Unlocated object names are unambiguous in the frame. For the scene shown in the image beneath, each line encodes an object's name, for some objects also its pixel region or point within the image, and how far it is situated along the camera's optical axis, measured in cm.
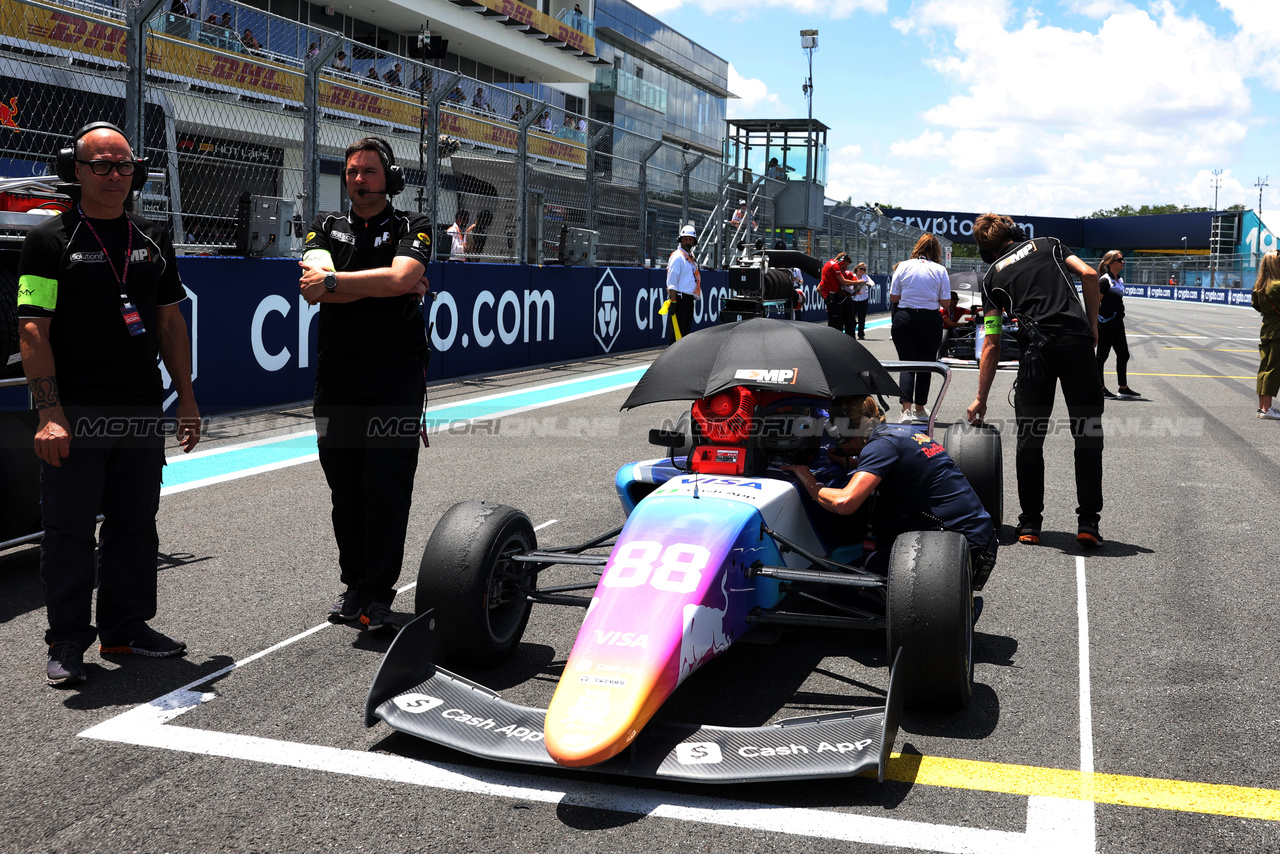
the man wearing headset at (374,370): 438
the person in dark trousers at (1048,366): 617
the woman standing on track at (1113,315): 1280
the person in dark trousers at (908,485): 432
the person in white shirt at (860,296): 1792
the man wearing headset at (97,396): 388
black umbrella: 450
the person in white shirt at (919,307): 1011
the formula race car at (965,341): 1694
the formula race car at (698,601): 312
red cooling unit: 430
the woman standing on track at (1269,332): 1138
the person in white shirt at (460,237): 1337
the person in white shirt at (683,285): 1498
